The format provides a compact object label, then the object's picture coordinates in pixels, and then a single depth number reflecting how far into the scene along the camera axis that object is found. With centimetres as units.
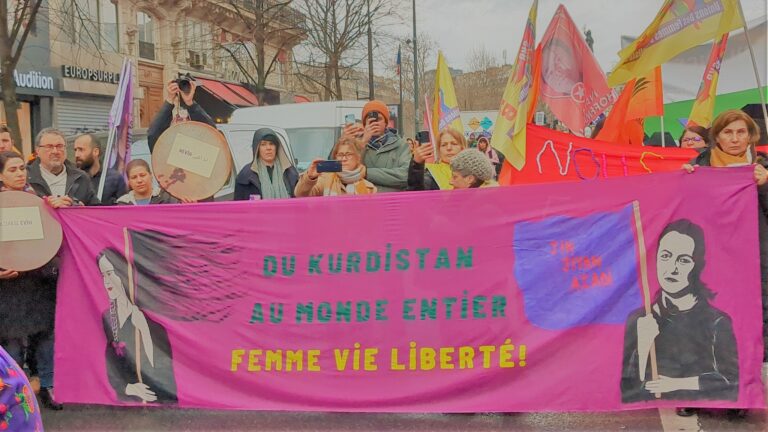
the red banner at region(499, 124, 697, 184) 632
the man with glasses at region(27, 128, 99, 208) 489
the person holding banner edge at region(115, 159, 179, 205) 521
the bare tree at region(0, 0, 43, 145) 1270
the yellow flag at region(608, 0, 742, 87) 466
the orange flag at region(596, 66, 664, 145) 702
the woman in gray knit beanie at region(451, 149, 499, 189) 425
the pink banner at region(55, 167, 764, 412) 380
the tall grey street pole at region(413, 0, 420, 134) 2894
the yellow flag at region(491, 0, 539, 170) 560
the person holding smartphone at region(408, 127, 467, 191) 476
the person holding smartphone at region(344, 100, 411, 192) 517
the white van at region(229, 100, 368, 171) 1209
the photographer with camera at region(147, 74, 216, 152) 572
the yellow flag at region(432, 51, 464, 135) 853
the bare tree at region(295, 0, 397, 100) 2433
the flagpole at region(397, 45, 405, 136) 2878
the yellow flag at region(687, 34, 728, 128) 644
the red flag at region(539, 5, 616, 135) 734
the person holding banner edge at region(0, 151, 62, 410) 434
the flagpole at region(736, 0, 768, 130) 396
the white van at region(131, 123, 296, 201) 1046
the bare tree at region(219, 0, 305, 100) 2016
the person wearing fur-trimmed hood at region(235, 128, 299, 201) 591
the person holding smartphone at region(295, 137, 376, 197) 494
